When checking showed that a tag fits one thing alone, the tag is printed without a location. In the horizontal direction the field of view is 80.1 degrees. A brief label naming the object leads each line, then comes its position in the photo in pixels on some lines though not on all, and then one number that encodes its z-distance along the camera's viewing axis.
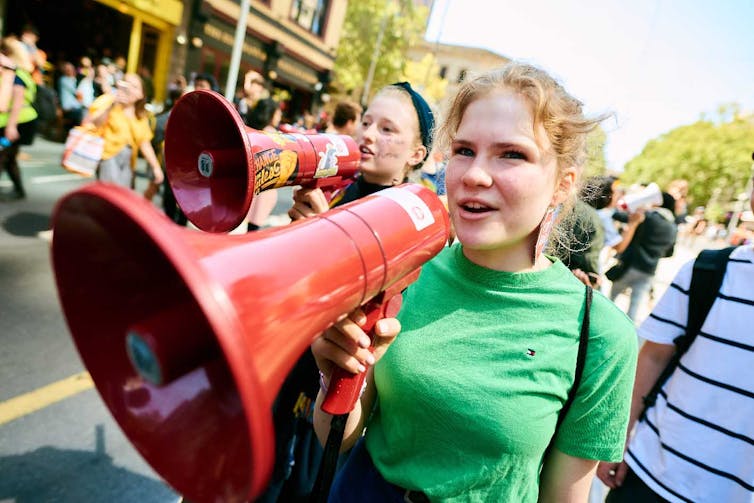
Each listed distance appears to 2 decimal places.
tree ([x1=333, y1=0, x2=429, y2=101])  26.30
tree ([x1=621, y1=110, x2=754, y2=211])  29.91
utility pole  8.20
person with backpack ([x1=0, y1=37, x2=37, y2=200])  4.81
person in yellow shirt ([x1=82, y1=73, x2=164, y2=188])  4.52
